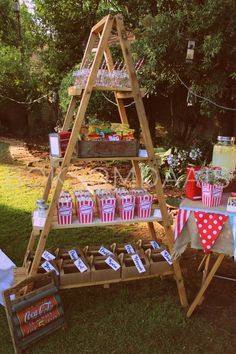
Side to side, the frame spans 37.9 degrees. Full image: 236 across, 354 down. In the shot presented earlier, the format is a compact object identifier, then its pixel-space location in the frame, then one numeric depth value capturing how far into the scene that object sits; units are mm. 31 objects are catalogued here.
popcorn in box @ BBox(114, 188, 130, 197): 2498
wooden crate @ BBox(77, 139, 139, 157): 2213
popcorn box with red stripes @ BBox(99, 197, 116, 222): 2332
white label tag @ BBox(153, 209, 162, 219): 2445
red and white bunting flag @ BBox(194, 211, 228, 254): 2074
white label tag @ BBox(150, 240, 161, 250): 2820
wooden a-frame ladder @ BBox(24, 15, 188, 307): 2084
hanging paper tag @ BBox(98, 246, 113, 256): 2726
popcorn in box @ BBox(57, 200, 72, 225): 2258
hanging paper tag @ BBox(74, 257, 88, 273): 2422
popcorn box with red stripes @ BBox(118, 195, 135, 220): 2363
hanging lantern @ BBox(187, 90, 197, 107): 5309
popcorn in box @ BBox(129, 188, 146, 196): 2502
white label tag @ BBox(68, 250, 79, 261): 2607
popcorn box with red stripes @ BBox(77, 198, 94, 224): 2295
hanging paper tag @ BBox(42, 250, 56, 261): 2529
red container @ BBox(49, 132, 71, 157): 2260
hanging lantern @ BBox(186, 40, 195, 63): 4488
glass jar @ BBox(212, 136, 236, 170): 2369
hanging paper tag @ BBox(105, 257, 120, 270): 2478
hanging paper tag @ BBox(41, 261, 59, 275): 2434
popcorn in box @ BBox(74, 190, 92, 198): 2481
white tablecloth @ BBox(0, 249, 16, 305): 2426
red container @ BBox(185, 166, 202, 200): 2271
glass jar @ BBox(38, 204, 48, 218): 2306
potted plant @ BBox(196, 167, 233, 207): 2137
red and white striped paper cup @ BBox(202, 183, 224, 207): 2135
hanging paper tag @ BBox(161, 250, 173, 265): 2535
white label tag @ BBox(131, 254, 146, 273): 2471
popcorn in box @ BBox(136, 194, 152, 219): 2408
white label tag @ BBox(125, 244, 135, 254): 2739
